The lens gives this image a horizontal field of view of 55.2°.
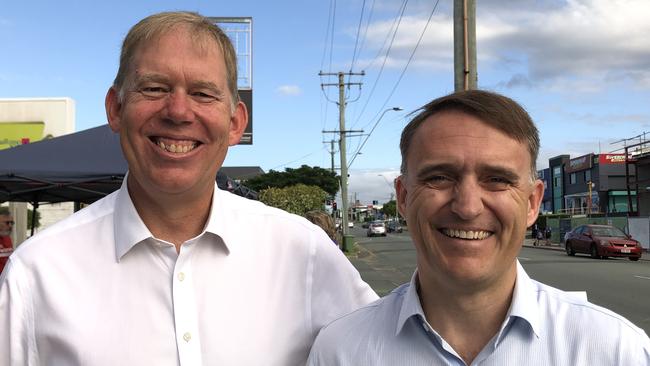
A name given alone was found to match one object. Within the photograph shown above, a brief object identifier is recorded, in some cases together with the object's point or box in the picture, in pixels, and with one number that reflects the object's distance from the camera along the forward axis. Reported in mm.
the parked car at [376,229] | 59562
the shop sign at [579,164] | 55825
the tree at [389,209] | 127662
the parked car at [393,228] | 71888
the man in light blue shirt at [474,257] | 1733
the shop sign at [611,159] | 54062
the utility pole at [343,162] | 35438
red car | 24250
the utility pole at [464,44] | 7977
